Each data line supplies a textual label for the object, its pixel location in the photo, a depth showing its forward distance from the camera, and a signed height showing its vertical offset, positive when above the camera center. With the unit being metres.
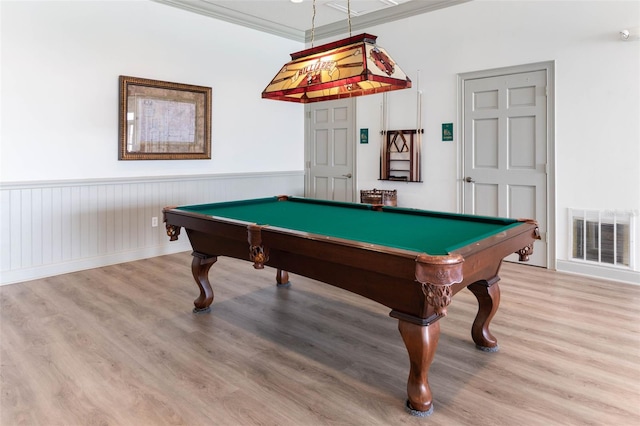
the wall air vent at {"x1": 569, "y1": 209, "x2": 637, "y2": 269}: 3.88 -0.27
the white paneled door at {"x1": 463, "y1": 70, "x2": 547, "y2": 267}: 4.39 +0.66
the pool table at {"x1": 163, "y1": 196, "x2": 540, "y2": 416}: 1.80 -0.21
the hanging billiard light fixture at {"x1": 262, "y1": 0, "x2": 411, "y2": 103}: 2.65 +0.90
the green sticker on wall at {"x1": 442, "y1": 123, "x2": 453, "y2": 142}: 5.02 +0.90
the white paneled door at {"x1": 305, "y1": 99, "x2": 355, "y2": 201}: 6.14 +0.86
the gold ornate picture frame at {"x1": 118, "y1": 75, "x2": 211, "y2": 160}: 4.64 +1.01
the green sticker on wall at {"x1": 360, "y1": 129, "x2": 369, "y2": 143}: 5.88 +1.00
